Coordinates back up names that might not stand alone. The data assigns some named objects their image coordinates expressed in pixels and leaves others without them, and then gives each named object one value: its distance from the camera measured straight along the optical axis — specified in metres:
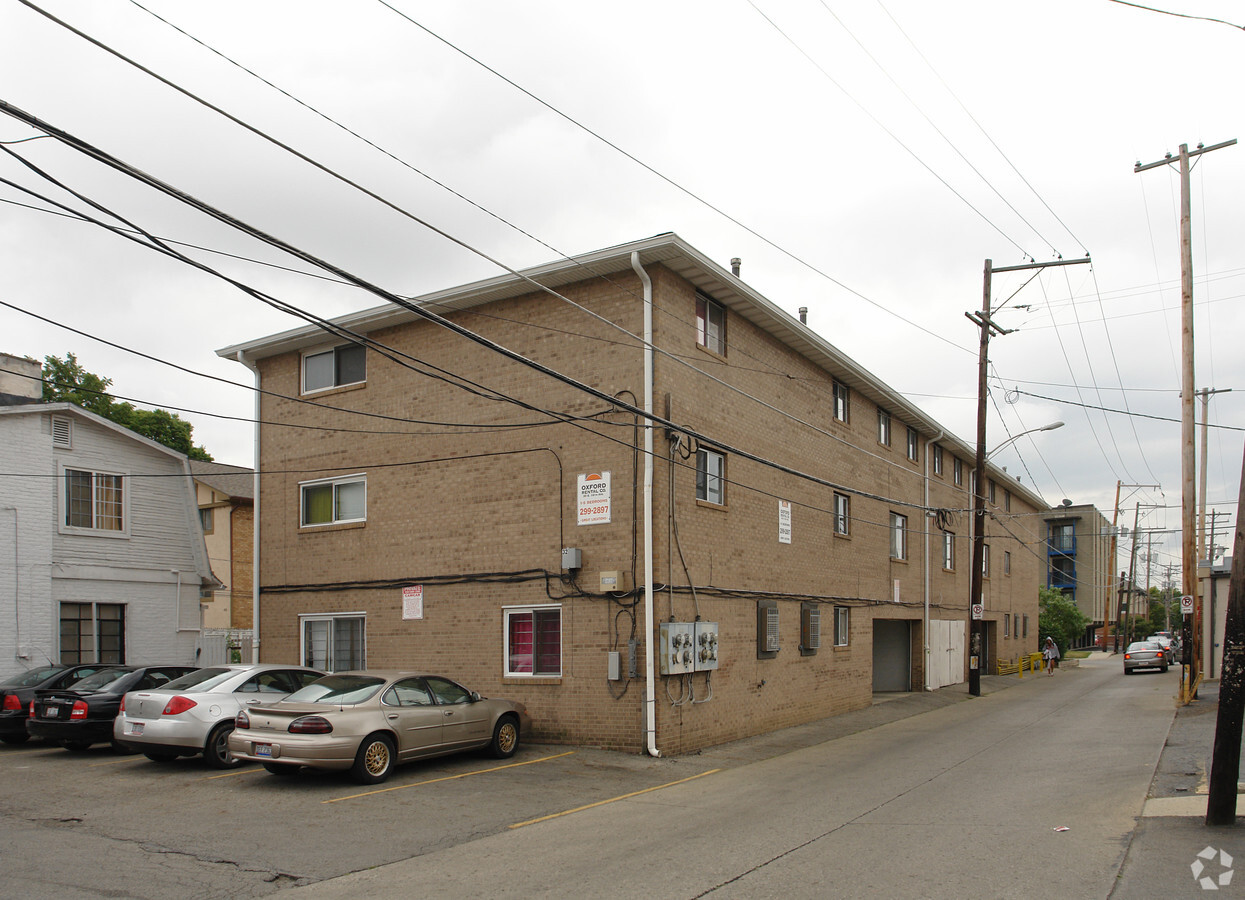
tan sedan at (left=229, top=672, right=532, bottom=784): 12.18
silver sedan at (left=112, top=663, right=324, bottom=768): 13.62
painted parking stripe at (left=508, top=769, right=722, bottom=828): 10.59
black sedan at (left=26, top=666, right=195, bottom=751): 14.99
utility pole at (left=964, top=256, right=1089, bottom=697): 27.89
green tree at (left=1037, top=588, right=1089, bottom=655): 57.84
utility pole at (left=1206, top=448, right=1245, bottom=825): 9.33
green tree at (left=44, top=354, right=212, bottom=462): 44.27
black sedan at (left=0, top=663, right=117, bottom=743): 16.14
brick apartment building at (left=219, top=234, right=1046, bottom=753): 16.11
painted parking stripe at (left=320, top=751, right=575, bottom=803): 12.06
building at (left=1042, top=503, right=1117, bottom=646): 84.38
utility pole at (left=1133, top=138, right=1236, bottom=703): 23.31
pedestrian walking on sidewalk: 41.84
